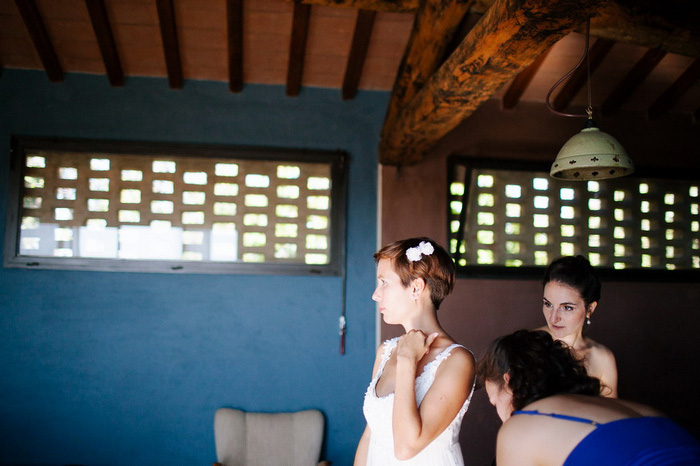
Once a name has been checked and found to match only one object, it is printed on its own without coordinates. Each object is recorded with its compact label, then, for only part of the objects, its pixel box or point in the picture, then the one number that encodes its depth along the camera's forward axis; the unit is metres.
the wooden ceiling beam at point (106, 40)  3.55
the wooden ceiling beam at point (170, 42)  3.56
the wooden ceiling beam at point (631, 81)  4.06
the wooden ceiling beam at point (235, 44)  3.49
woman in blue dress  1.35
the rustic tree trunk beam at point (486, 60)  1.85
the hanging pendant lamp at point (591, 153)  2.44
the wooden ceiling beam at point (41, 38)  3.56
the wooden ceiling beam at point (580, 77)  3.89
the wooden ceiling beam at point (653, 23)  2.91
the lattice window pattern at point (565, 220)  4.23
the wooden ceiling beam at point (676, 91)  4.18
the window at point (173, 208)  3.98
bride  1.76
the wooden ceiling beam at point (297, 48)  3.59
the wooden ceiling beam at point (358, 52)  3.68
